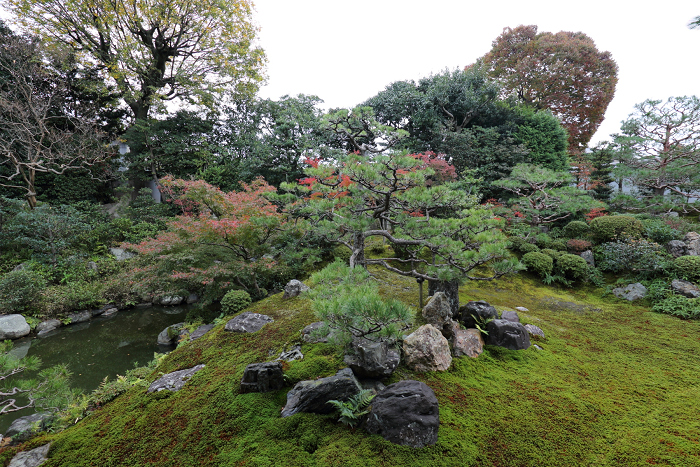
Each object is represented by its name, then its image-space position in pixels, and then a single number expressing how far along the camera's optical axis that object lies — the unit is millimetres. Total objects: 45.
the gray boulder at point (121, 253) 8055
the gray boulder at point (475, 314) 3357
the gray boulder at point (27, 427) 2321
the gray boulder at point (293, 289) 4867
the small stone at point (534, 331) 3502
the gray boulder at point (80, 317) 6041
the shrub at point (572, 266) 5844
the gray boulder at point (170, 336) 5020
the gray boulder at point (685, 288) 4510
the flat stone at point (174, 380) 2846
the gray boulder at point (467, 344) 2941
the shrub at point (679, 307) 4172
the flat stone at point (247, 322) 3824
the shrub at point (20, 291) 5535
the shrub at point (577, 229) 7219
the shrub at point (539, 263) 5984
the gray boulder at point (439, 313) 3108
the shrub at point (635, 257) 5238
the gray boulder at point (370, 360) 2393
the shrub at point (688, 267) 4777
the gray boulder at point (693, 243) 5344
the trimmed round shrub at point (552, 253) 6284
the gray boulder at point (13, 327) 5242
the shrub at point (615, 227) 6210
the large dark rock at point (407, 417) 1837
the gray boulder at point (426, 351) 2658
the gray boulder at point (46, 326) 5609
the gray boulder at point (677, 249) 5441
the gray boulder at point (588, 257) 6332
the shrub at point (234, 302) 4812
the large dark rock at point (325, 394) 2137
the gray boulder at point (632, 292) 5004
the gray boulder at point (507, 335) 3121
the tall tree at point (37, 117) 8039
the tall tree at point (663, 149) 7043
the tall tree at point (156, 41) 8562
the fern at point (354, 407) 1980
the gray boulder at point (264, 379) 2463
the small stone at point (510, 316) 3629
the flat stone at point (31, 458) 2027
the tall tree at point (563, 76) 13219
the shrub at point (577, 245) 6594
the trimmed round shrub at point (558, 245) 7000
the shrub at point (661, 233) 5766
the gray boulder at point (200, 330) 4532
